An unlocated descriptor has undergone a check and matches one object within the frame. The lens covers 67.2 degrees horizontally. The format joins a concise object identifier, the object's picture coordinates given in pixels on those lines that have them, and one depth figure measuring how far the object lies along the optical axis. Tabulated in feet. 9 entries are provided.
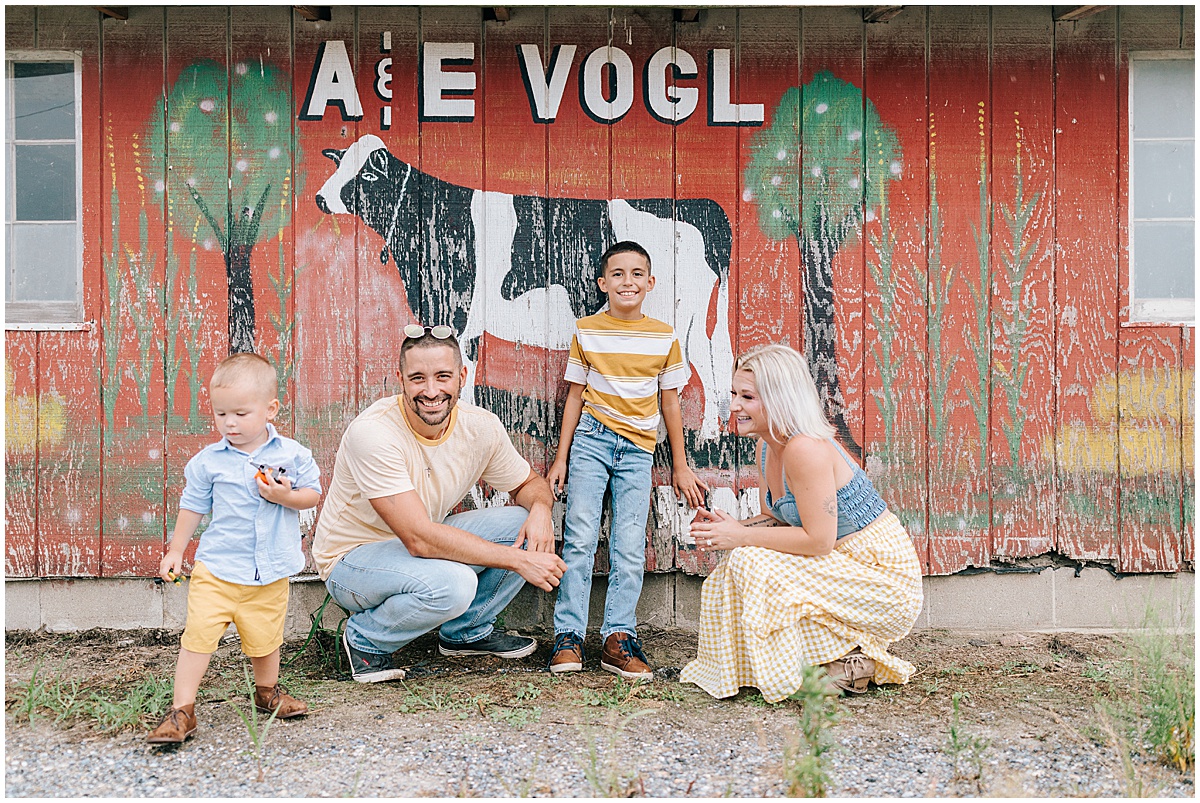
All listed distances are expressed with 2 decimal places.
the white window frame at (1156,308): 12.64
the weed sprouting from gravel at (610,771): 7.92
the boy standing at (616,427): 11.46
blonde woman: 9.87
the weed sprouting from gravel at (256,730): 8.56
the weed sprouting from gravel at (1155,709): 8.32
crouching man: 10.32
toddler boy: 8.72
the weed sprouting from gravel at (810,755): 7.21
